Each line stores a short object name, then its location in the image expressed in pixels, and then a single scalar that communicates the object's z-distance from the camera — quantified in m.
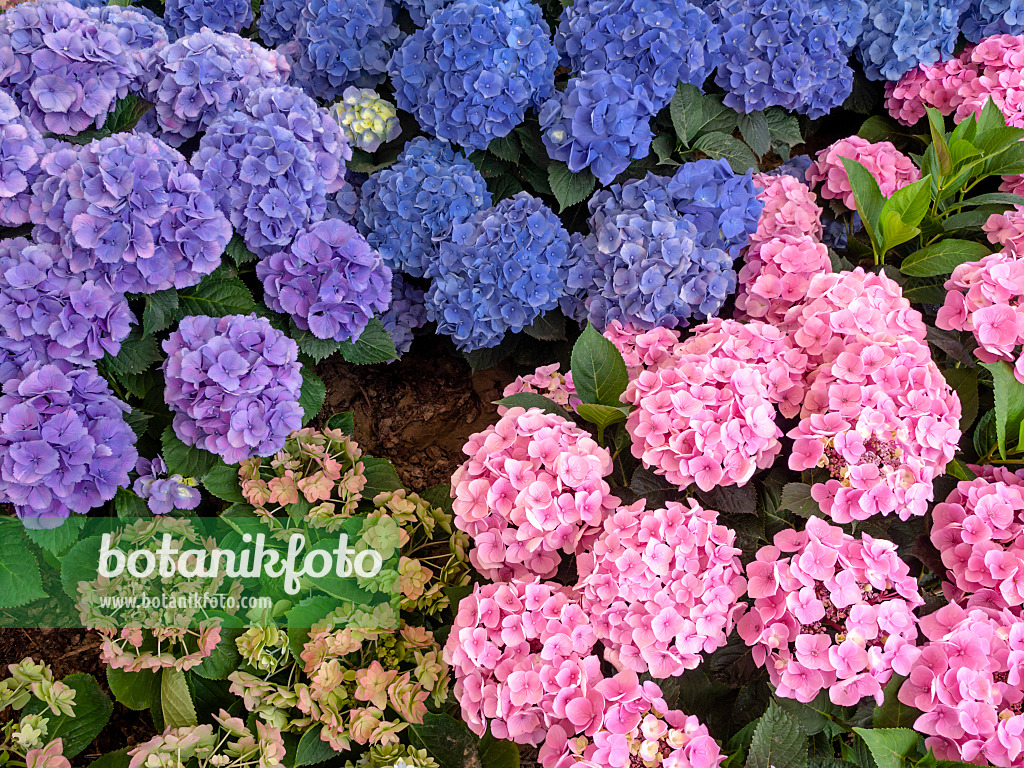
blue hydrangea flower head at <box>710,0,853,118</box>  2.31
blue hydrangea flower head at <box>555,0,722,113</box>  2.19
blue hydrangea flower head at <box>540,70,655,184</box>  2.15
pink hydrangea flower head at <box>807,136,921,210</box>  2.32
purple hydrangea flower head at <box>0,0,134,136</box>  1.88
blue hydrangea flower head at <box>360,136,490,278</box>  2.31
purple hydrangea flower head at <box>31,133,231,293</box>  1.72
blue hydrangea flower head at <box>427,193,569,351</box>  2.24
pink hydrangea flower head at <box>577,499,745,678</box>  1.36
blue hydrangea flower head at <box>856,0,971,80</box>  2.52
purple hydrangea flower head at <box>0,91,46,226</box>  1.75
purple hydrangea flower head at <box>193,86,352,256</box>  1.91
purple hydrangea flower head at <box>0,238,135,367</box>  1.70
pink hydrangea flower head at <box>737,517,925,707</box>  1.27
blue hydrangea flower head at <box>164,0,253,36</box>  2.44
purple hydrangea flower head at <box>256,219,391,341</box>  2.00
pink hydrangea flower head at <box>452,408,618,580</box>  1.50
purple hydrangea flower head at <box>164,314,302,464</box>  1.76
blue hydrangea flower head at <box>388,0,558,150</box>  2.16
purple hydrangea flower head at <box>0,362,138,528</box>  1.61
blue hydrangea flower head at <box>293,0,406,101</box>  2.32
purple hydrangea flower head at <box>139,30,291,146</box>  1.98
